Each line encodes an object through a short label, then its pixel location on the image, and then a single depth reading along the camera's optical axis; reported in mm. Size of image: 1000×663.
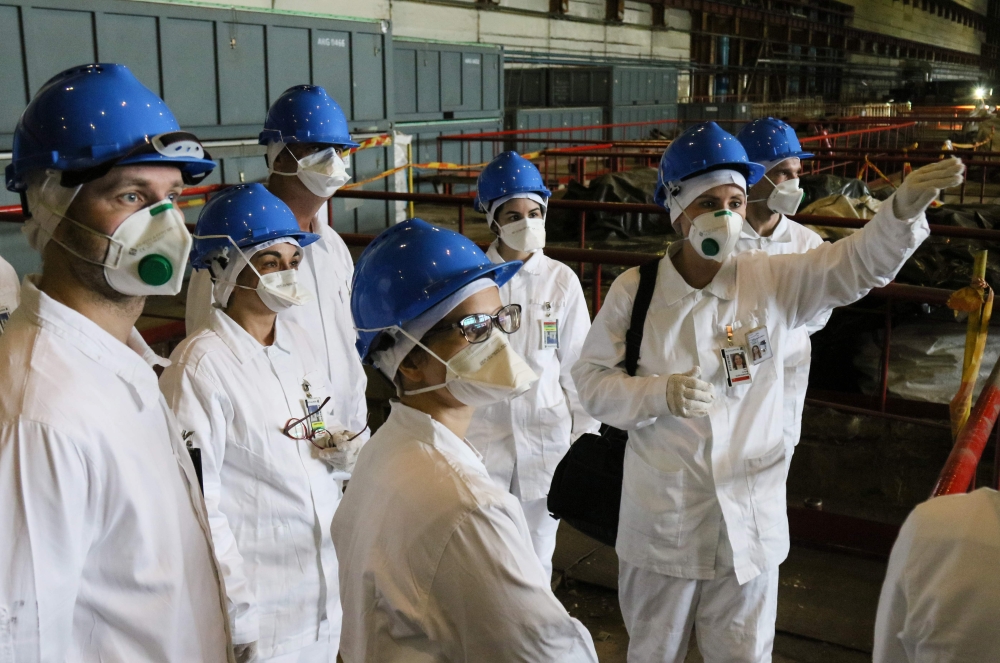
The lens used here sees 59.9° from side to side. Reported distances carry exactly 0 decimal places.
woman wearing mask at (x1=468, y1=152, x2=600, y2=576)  3627
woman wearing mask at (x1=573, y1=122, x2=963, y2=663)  2631
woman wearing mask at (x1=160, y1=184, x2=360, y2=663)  2455
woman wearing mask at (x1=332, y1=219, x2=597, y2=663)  1451
